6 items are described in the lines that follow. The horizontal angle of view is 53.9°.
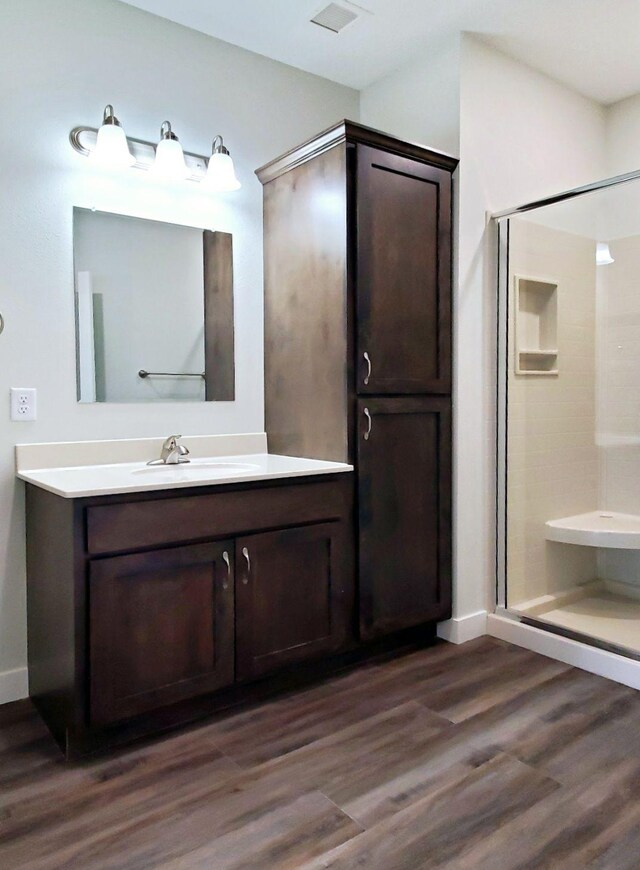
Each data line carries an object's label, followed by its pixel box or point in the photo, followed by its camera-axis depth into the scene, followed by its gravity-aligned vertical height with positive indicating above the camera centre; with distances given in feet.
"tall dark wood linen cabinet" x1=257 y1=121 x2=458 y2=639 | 7.86 +0.86
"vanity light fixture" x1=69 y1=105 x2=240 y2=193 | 7.31 +3.10
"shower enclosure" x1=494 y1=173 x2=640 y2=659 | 9.50 -0.14
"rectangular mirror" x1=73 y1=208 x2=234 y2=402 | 7.57 +1.23
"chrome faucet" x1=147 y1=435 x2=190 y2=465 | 7.79 -0.57
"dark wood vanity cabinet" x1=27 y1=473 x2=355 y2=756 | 5.92 -2.00
